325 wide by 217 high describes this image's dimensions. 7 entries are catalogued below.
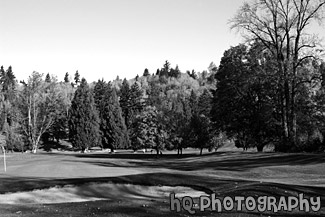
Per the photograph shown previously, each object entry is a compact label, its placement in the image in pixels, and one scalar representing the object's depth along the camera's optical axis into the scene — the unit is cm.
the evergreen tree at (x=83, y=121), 8581
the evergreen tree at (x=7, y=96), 8938
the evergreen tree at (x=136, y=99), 11525
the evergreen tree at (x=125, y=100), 11326
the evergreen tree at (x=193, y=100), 10991
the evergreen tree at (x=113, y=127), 8934
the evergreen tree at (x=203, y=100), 9119
